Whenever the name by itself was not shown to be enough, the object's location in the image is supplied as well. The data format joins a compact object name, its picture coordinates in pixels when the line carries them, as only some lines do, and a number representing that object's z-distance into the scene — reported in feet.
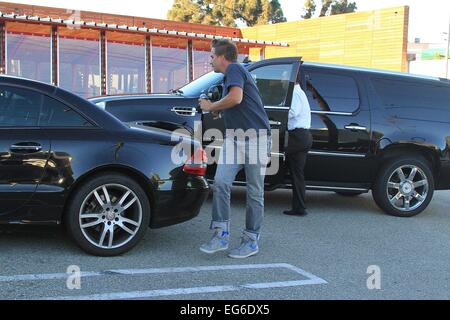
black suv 22.26
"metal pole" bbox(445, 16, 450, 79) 100.63
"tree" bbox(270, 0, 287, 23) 138.00
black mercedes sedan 14.29
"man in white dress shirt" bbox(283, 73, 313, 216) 21.11
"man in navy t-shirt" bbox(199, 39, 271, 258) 15.43
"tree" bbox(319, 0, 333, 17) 144.87
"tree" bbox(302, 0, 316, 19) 145.07
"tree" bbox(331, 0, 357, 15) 143.62
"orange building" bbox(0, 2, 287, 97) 43.83
